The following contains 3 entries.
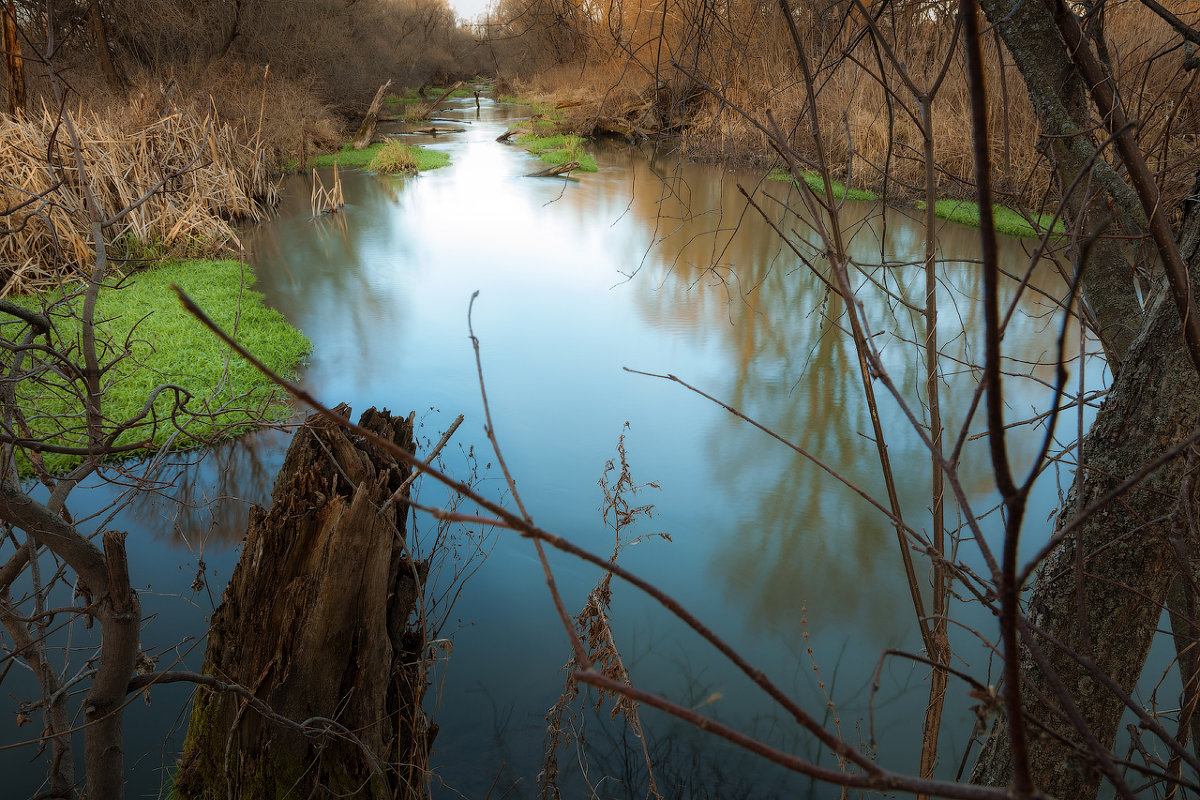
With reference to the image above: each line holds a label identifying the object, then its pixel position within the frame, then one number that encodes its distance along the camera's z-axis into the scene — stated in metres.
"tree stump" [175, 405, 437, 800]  1.77
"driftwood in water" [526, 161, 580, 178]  11.90
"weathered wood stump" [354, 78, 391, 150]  14.30
